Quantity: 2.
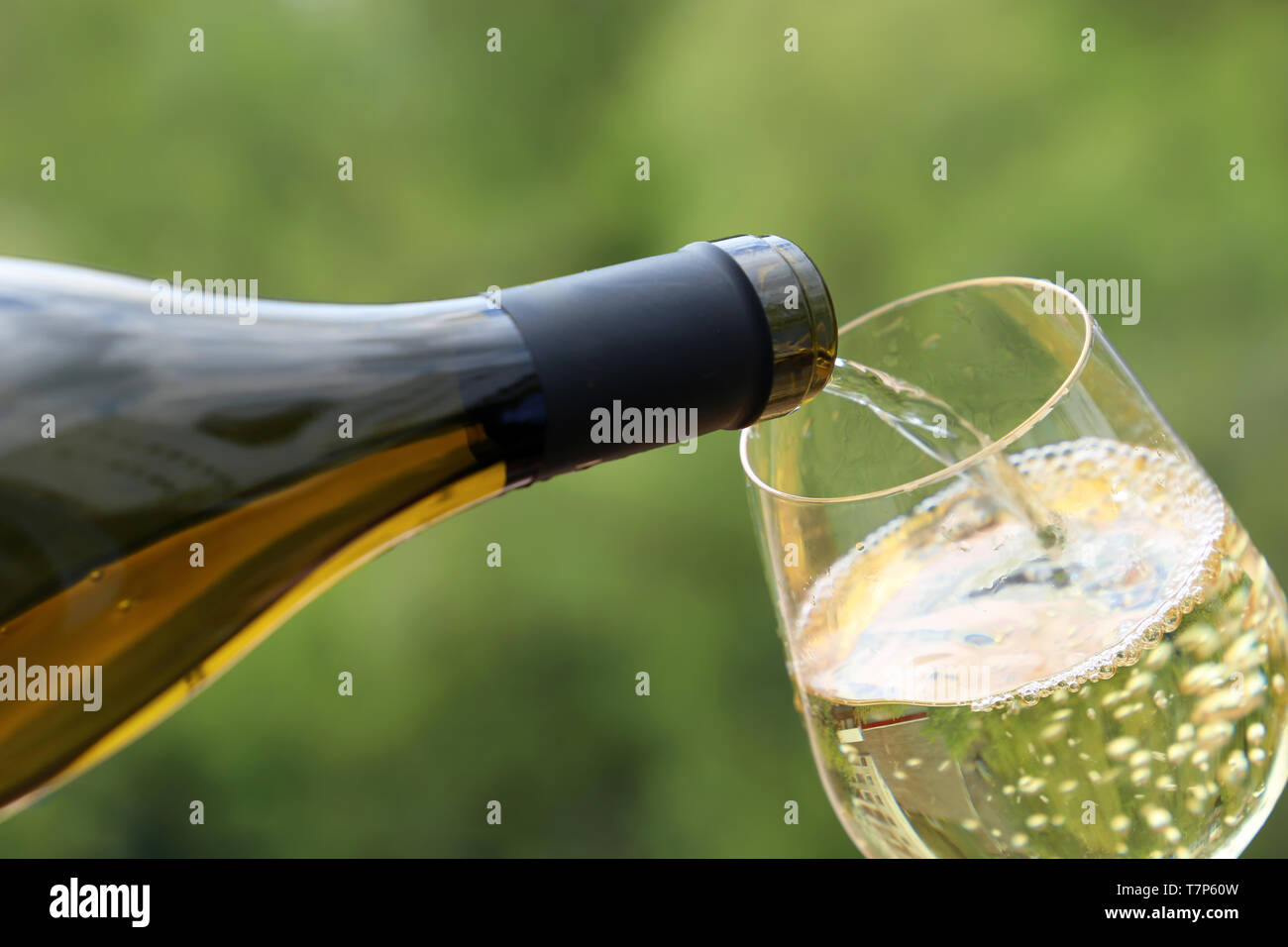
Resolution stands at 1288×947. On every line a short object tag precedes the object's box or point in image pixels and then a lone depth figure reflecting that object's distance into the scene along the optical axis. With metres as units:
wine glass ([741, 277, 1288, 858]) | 0.44
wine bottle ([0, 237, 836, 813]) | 0.38
